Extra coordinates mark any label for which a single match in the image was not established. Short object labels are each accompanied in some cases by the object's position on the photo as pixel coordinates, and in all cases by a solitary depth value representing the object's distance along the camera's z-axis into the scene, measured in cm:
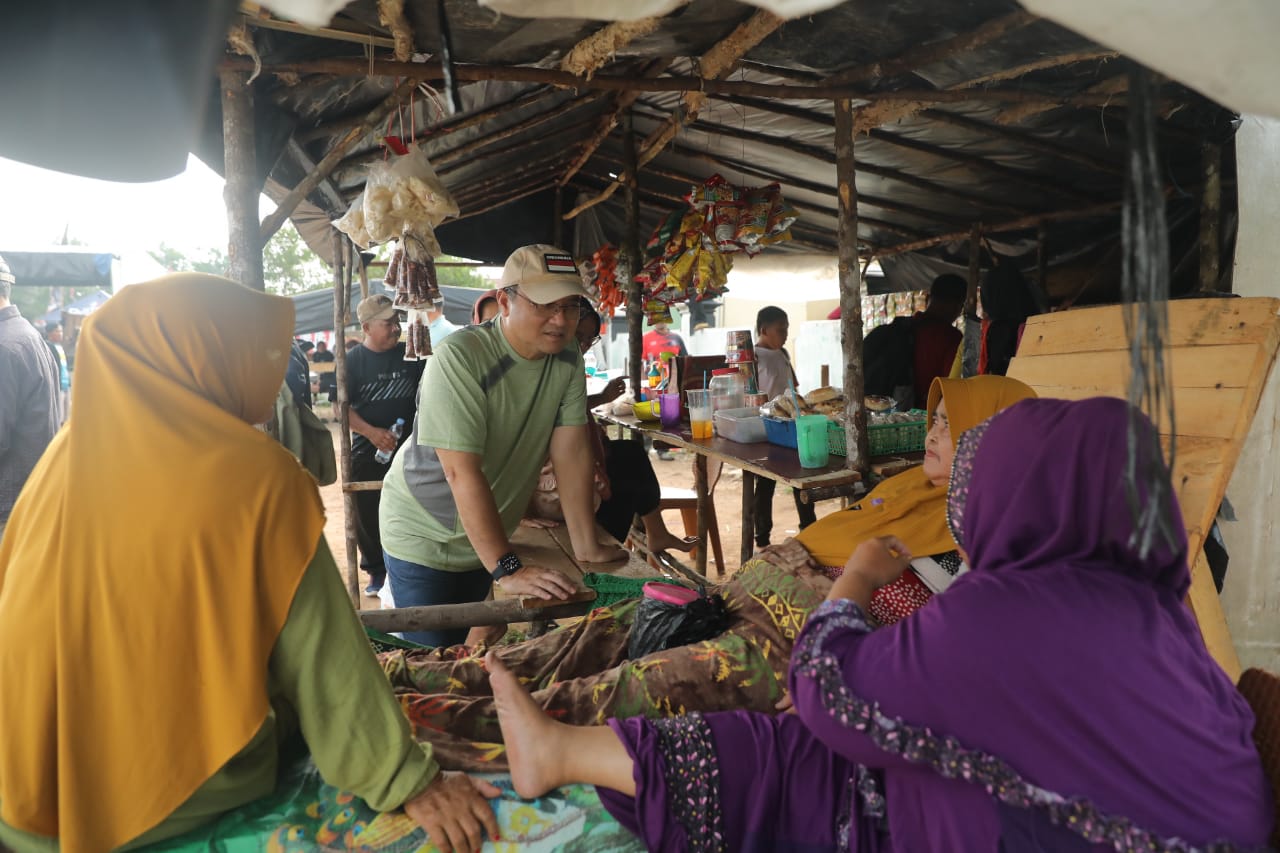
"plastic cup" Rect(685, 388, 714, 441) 437
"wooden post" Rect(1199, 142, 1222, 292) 399
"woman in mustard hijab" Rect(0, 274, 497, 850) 123
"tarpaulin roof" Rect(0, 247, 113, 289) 892
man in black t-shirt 530
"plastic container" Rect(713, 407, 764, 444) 412
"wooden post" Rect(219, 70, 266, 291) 256
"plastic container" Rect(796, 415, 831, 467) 348
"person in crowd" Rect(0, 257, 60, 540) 429
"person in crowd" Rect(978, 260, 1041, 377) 450
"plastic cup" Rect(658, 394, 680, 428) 509
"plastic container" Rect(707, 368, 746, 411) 455
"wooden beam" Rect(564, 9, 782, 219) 261
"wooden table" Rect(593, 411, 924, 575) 324
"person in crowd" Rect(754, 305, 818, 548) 629
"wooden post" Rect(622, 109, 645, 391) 604
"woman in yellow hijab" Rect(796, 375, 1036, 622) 204
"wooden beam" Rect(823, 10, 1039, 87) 243
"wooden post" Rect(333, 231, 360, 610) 521
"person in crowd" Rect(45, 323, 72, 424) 974
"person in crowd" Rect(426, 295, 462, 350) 1480
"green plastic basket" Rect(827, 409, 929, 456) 362
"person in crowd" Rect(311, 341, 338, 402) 1529
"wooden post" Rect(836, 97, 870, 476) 338
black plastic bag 211
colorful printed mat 138
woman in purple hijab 108
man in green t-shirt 260
